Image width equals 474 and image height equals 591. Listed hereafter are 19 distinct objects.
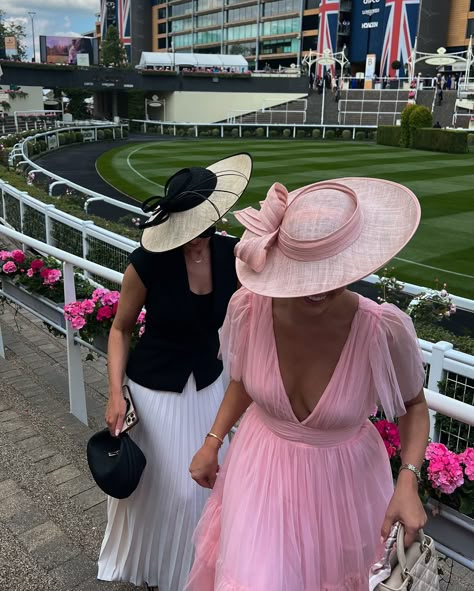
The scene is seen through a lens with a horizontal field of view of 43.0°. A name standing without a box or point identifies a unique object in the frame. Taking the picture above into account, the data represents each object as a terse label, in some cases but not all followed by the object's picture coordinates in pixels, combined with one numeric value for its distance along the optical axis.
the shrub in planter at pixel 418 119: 29.59
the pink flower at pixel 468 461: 2.04
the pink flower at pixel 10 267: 4.77
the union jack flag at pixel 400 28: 67.62
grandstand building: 67.75
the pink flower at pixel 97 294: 3.84
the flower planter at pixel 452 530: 2.01
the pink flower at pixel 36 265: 4.62
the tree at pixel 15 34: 76.44
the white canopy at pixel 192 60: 57.75
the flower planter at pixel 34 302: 4.30
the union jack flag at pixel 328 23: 73.50
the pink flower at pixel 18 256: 4.80
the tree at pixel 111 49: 76.06
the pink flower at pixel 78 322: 3.66
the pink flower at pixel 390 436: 2.25
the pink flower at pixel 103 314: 3.68
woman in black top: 2.34
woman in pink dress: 1.54
